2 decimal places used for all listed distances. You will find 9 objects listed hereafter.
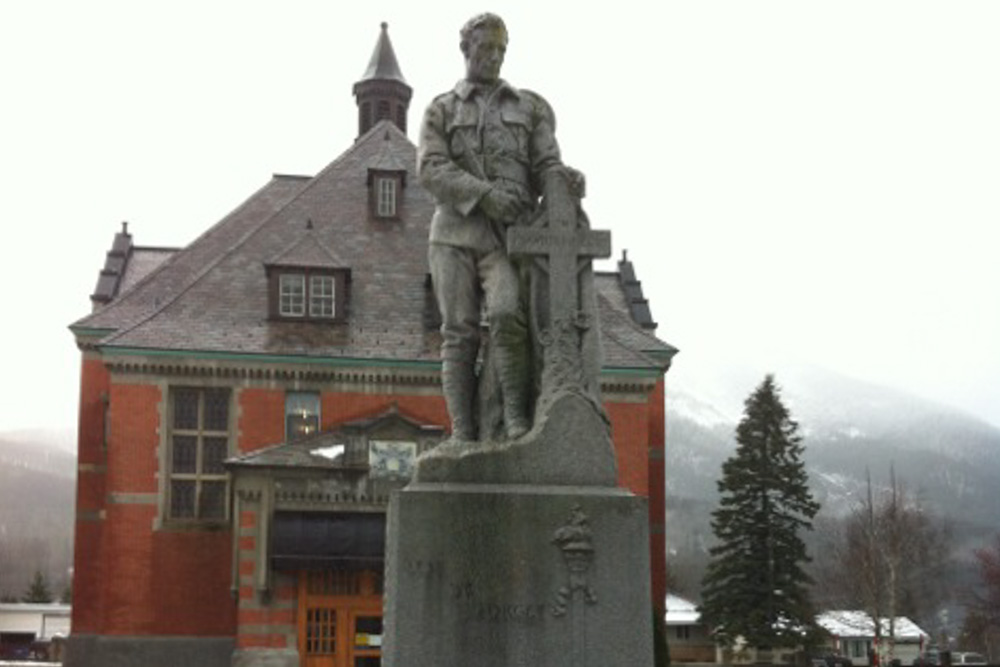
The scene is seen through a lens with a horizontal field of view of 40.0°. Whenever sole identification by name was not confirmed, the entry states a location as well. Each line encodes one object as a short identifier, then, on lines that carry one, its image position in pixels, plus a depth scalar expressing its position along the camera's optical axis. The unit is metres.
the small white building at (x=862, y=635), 87.25
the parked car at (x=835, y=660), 65.44
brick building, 32.56
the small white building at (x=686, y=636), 75.81
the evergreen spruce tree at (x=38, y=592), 91.31
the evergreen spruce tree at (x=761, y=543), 45.81
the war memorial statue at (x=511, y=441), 8.82
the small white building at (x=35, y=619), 84.56
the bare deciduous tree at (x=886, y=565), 62.44
